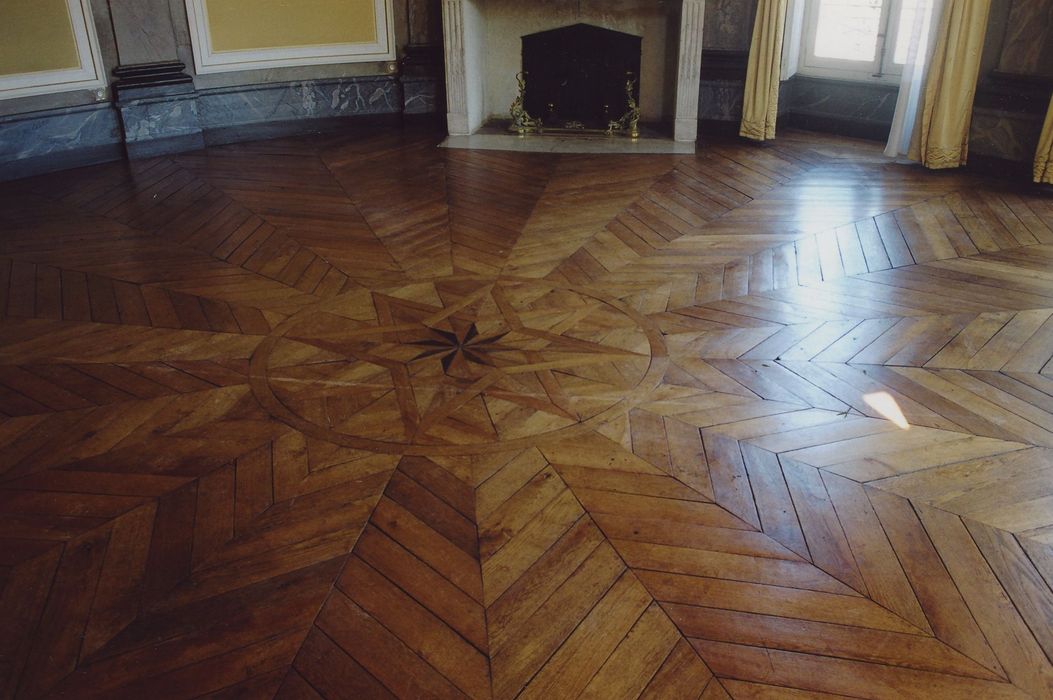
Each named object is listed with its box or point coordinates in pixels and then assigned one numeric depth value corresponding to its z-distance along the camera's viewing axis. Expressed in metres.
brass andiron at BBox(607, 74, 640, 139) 4.64
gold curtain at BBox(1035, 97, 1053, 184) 3.57
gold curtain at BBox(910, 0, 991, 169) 3.78
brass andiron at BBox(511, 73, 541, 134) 4.76
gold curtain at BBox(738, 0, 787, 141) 4.32
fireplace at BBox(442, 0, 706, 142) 4.39
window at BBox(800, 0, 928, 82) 4.41
